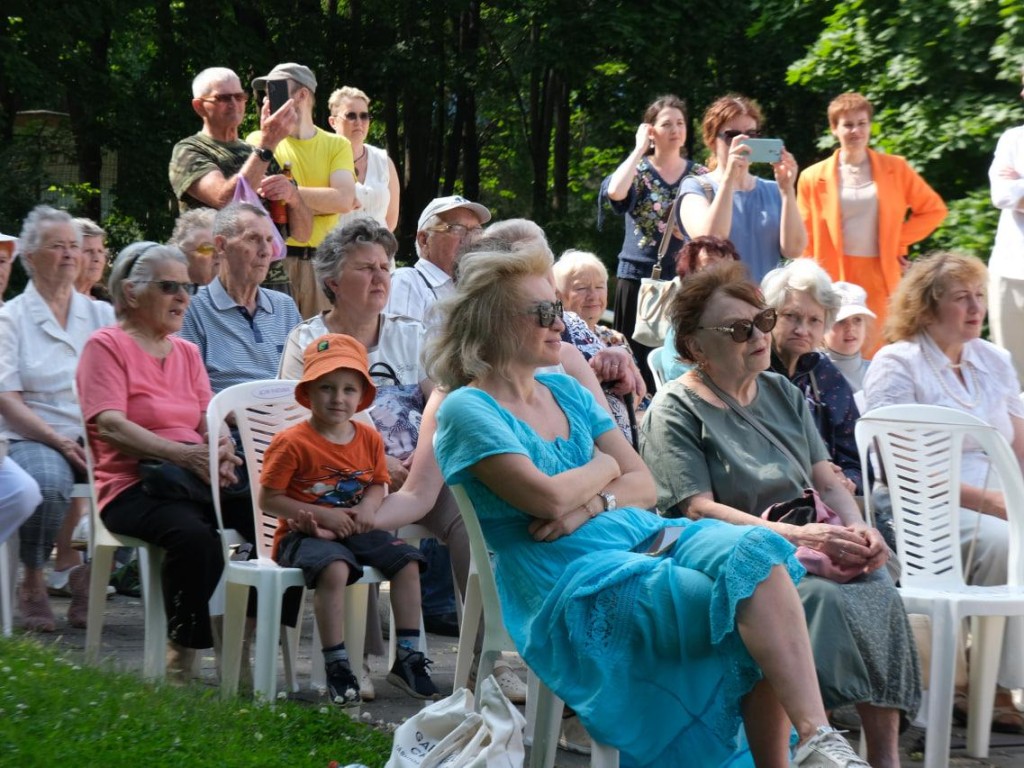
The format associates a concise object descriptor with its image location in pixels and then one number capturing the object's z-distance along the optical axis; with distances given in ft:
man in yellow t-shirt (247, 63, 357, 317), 28.43
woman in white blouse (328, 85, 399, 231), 32.30
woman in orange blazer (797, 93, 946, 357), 29.55
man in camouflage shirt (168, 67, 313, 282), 26.81
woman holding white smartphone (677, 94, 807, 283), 27.25
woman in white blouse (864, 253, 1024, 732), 20.36
